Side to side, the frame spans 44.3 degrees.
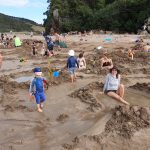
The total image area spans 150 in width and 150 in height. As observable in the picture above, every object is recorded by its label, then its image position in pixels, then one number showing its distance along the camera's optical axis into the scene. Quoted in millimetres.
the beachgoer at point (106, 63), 7855
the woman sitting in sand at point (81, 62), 7988
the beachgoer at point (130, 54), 9692
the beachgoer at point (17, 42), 16258
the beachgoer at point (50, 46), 11765
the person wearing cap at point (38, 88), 5102
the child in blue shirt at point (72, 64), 7051
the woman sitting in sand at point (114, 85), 5451
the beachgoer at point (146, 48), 10694
